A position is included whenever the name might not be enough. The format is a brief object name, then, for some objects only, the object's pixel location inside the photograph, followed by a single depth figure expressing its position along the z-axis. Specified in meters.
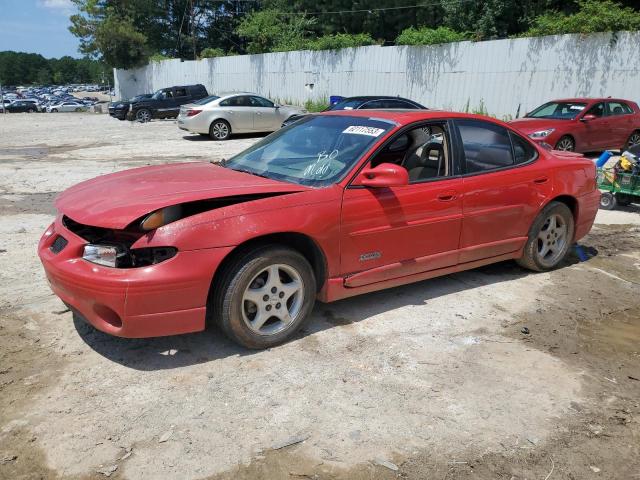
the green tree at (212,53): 39.17
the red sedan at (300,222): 3.45
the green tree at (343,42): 25.48
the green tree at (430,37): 21.05
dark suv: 25.86
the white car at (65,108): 45.76
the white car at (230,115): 18.06
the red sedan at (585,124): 12.64
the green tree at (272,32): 31.99
